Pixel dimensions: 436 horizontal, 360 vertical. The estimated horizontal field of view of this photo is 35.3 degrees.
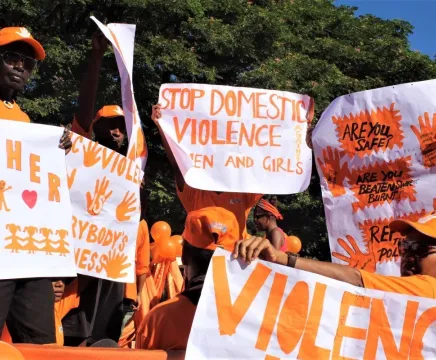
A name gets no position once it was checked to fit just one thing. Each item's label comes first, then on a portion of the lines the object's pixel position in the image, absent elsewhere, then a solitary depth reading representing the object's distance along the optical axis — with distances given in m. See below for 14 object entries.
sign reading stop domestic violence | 4.84
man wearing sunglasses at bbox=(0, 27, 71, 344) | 2.99
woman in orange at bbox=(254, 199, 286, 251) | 6.32
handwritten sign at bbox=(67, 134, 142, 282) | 3.56
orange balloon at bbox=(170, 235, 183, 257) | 7.90
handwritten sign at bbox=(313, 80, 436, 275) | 4.04
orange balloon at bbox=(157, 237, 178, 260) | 7.60
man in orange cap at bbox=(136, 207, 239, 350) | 2.58
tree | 12.45
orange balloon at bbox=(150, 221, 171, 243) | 7.91
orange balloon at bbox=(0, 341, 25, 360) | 2.15
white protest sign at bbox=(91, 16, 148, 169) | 4.22
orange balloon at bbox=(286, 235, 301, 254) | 9.34
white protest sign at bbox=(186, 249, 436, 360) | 2.43
